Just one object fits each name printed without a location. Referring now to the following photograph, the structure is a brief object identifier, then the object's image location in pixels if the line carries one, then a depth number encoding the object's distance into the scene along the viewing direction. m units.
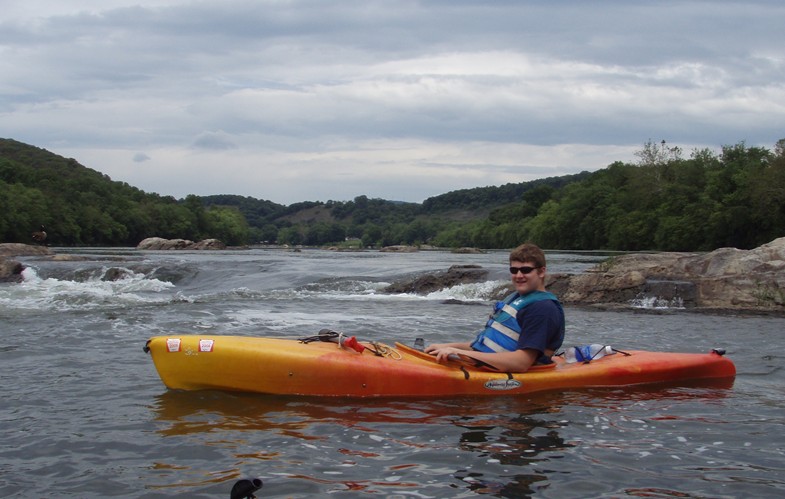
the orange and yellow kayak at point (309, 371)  5.58
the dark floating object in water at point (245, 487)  2.71
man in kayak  5.52
